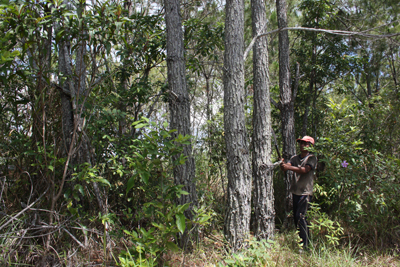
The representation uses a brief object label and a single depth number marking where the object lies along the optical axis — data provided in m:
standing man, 3.76
